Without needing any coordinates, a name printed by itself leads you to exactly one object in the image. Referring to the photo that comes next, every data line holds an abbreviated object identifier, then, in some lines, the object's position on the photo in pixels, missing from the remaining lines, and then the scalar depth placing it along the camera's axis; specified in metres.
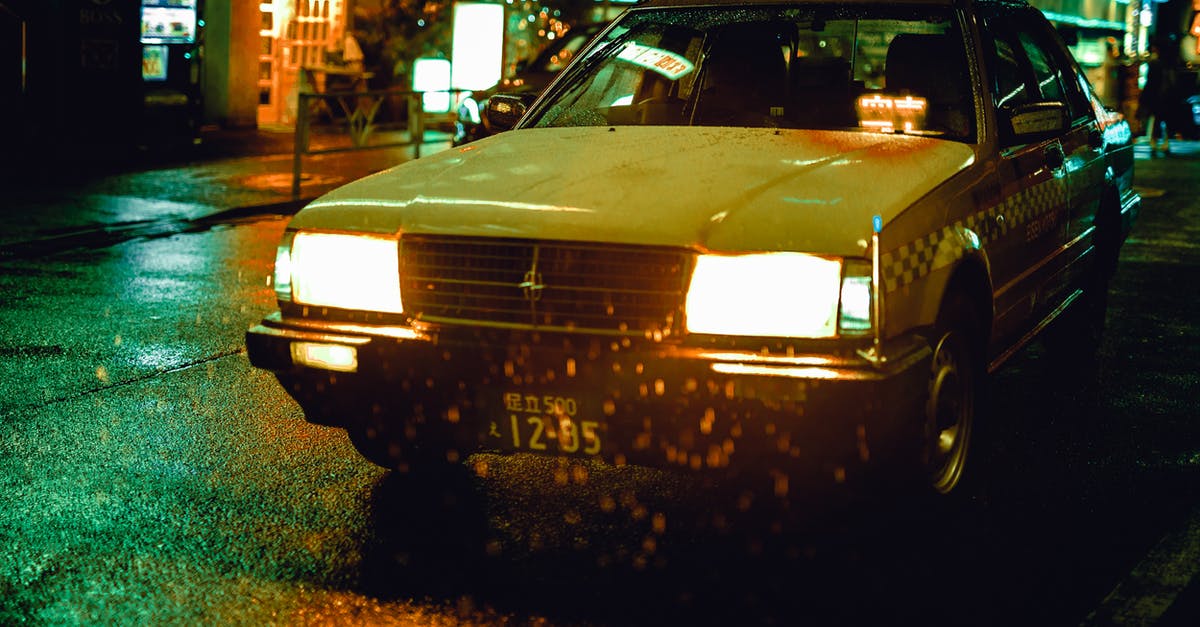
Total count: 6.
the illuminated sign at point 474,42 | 19.31
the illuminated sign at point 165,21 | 15.91
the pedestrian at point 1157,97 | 24.66
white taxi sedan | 3.77
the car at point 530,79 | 13.51
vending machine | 15.83
